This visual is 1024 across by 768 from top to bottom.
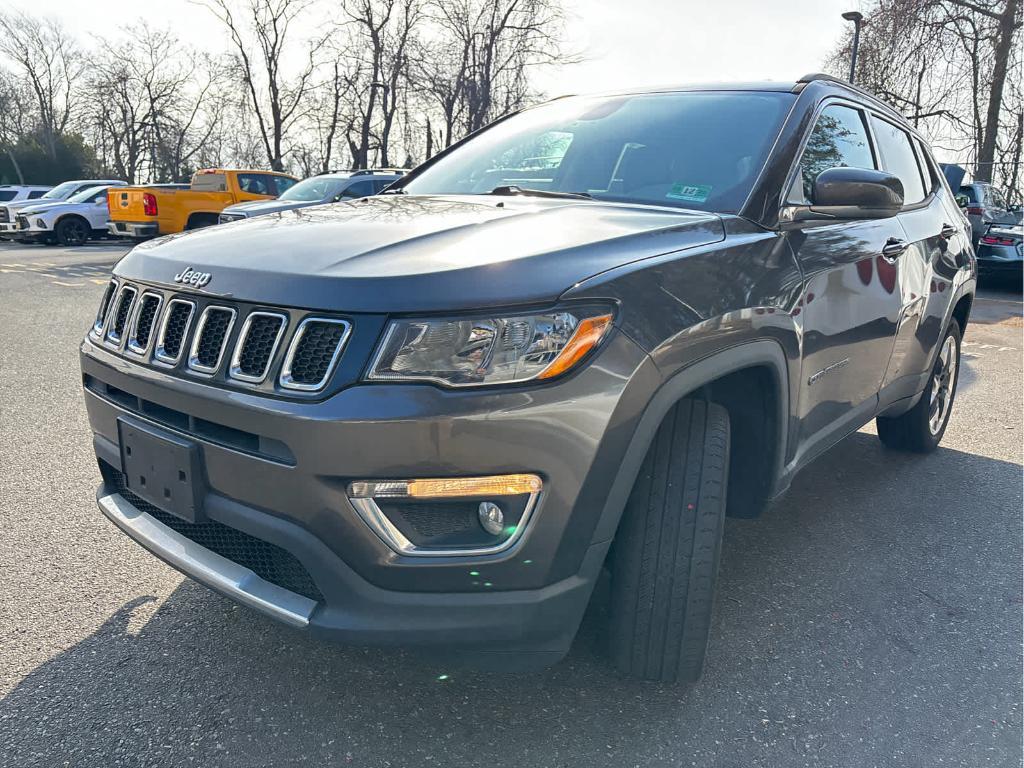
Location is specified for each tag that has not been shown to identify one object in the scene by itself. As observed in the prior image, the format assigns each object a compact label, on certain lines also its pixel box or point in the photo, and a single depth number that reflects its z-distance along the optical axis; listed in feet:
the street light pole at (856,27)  68.80
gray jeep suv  5.08
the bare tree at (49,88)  156.76
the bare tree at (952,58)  67.51
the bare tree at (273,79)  108.68
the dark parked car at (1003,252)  40.11
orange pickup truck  46.98
